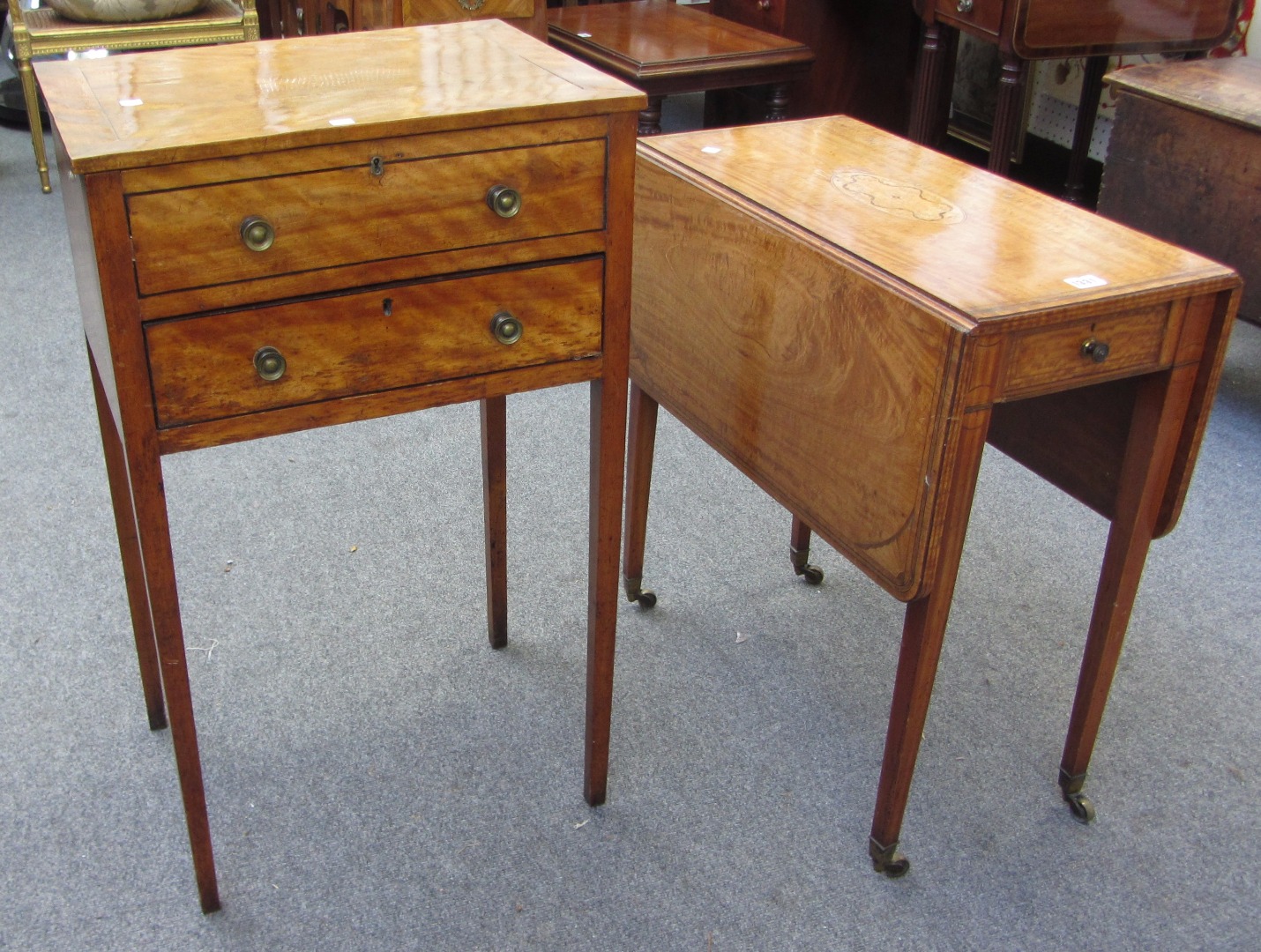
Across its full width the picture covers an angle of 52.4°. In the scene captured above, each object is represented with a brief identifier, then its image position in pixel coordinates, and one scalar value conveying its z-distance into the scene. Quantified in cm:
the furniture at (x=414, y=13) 323
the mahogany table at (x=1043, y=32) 285
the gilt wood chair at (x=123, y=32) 329
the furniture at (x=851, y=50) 356
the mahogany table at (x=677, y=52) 321
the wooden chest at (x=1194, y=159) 245
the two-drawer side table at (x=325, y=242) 118
